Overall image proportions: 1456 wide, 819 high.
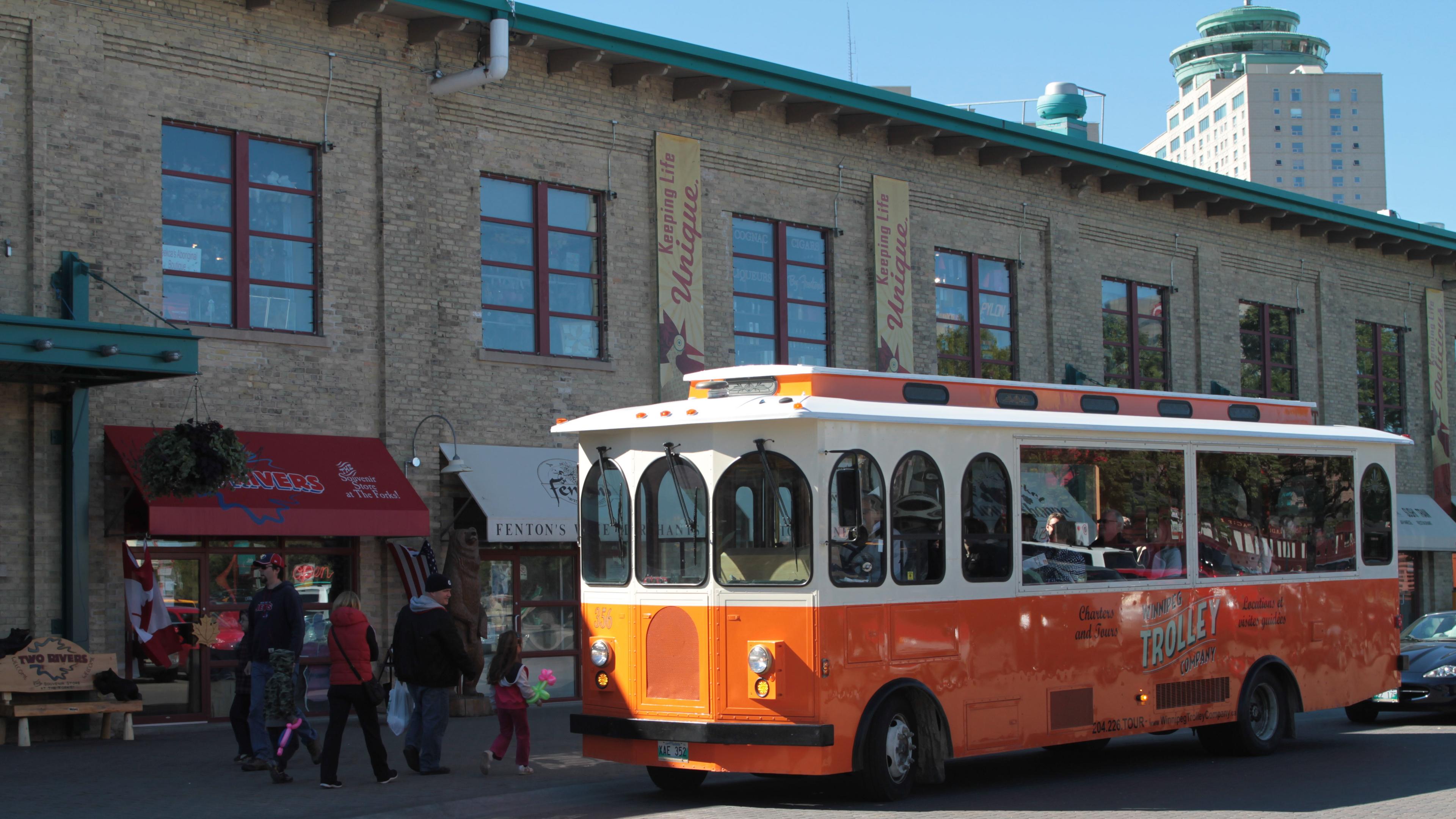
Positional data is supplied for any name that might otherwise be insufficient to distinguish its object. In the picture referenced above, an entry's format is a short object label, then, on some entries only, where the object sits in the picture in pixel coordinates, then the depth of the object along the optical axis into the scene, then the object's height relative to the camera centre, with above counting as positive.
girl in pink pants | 11.40 -1.60
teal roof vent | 27.70 +7.26
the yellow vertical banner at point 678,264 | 19.86 +3.09
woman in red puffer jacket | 10.96 -1.39
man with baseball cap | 11.60 -1.08
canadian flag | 15.12 -1.22
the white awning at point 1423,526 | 29.59 -0.88
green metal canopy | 13.09 +1.31
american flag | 16.97 -0.84
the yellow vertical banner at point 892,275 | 22.25 +3.25
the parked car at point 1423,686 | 15.58 -2.15
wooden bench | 13.55 -1.72
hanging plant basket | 14.00 +0.32
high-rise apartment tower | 161.12 +39.22
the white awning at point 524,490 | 17.42 +0.01
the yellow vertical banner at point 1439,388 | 32.12 +2.13
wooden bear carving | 15.30 -1.00
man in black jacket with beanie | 11.25 -1.22
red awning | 14.84 -0.05
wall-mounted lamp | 16.98 +0.33
